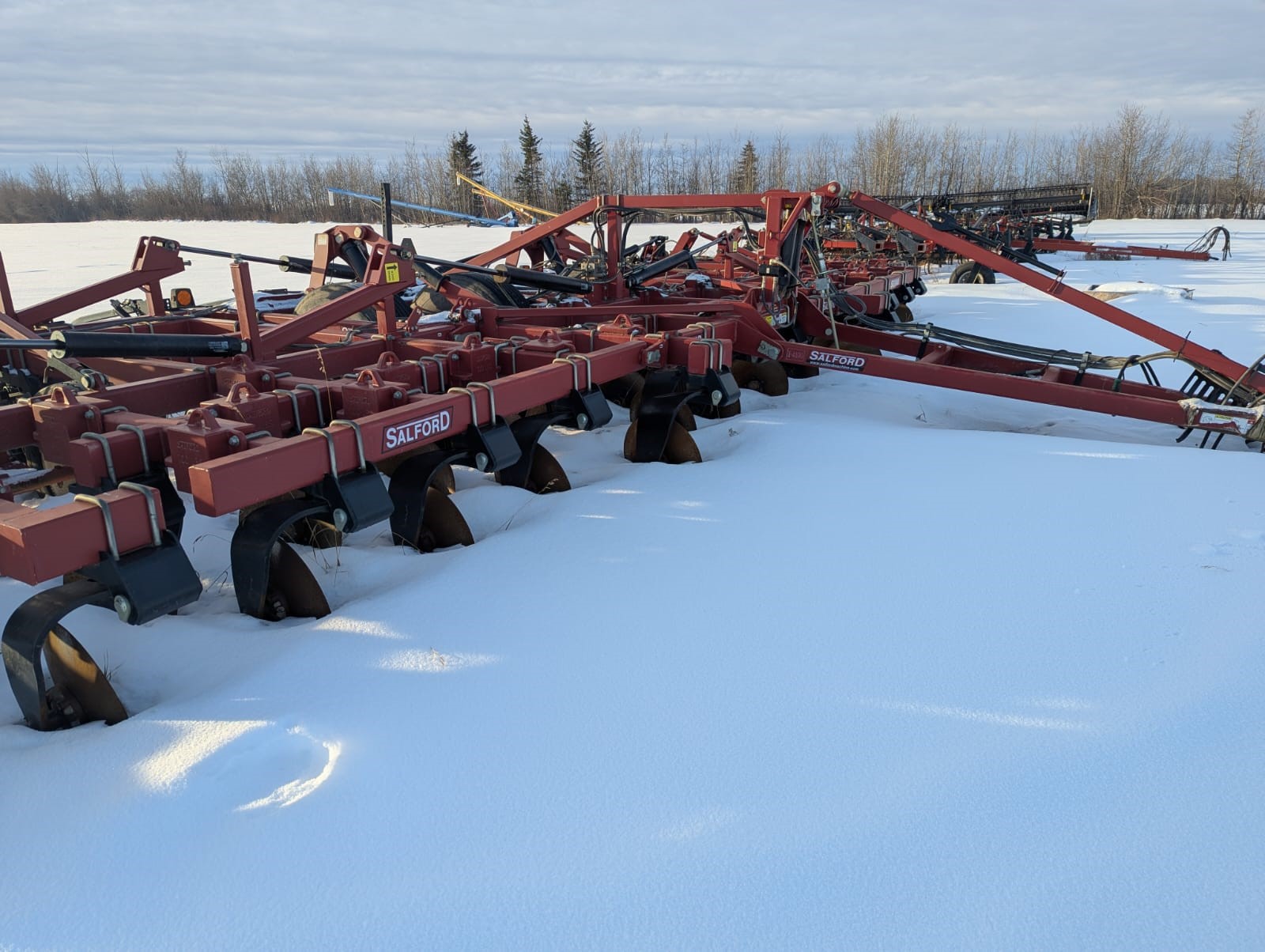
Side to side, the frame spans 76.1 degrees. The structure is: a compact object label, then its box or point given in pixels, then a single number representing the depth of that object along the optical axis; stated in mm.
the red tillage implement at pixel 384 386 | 2268
